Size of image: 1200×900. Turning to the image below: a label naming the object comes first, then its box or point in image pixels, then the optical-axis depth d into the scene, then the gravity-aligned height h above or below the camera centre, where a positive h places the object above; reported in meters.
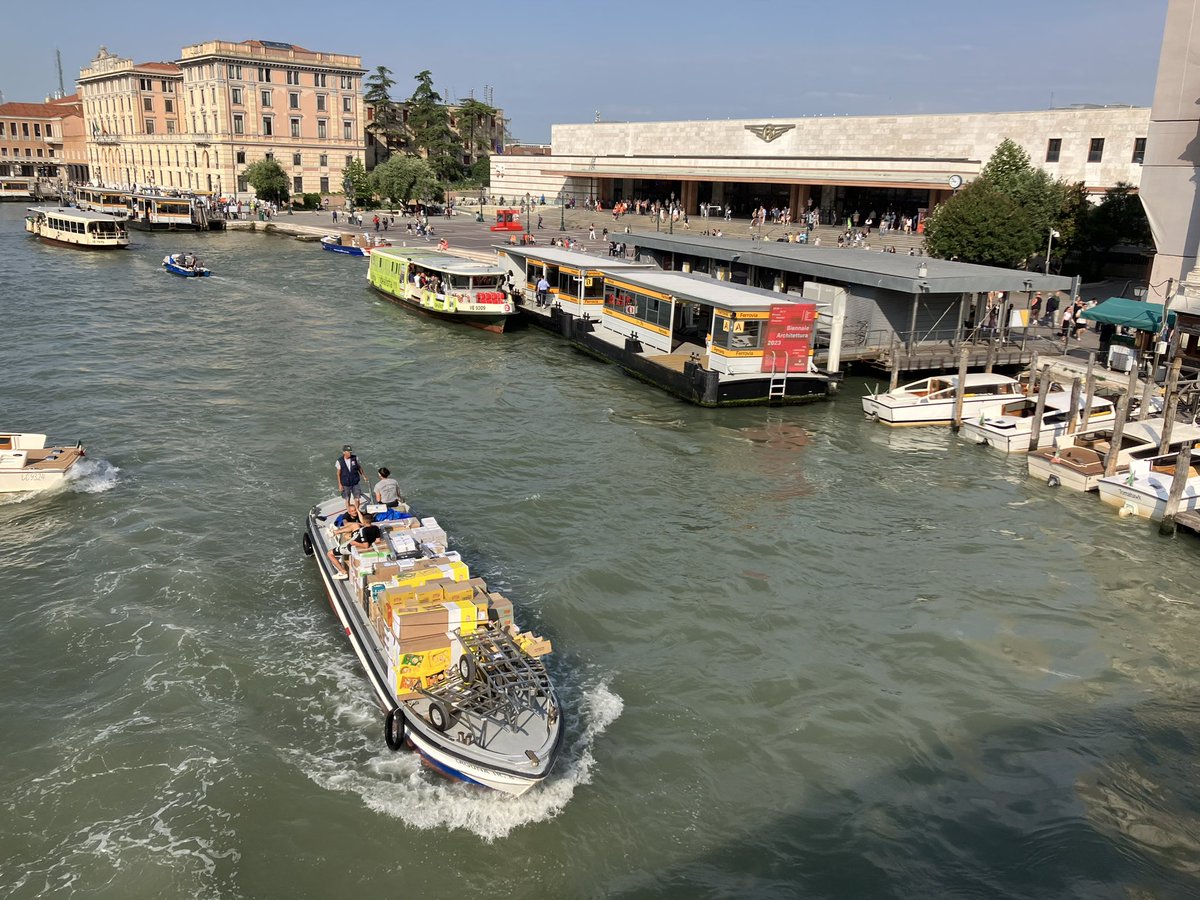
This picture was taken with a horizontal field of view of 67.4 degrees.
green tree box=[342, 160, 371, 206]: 97.31 +3.16
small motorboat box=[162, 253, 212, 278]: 55.53 -3.42
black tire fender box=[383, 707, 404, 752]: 11.67 -6.51
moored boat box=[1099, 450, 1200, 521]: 20.70 -5.81
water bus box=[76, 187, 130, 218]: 85.69 +0.65
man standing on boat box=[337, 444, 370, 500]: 16.73 -4.69
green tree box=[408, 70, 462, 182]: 109.94 +10.34
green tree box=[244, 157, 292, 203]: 97.81 +3.42
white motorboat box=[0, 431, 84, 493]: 20.02 -5.65
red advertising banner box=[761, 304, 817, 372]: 28.77 -3.55
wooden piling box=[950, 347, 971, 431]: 27.42 -5.02
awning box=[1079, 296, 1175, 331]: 29.91 -2.71
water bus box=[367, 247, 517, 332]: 40.66 -3.38
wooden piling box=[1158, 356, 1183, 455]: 22.19 -4.13
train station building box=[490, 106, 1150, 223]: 57.66 +5.27
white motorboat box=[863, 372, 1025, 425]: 27.98 -5.21
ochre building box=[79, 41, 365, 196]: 102.69 +11.39
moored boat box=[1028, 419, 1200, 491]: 22.84 -5.75
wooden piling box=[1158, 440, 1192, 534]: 19.69 -5.45
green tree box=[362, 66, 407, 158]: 114.94 +12.48
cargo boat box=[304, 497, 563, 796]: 10.97 -5.88
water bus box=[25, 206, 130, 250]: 67.44 -1.71
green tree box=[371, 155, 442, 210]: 90.44 +3.49
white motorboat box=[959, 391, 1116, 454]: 25.78 -5.48
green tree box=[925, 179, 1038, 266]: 43.38 -0.05
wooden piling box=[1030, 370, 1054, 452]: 25.02 -4.89
